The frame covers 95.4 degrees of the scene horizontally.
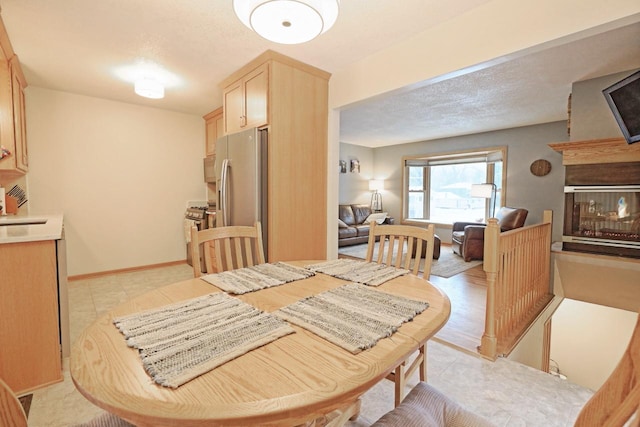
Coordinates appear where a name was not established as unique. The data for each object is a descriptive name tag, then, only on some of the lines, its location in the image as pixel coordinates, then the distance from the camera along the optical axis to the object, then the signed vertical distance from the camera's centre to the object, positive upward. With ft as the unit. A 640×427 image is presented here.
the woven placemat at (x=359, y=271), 4.44 -1.22
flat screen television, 8.06 +2.74
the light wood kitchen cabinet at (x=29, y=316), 5.45 -2.34
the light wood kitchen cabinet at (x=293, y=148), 8.78 +1.59
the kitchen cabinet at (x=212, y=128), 14.17 +3.46
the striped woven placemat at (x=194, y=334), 2.22 -1.28
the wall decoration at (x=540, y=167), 16.63 +1.82
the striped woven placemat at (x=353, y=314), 2.72 -1.28
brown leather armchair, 15.16 -1.79
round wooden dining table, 1.84 -1.33
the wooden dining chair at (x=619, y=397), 1.40 -1.00
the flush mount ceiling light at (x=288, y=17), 4.25 +2.76
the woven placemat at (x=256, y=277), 4.06 -1.23
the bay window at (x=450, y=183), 19.47 +1.14
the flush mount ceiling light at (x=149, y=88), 10.01 +3.76
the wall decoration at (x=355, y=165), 24.36 +2.72
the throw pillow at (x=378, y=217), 23.15 -1.55
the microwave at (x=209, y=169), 14.78 +1.45
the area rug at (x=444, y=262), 14.23 -3.51
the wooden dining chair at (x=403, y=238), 5.15 -0.80
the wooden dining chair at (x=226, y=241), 4.91 -0.83
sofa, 19.84 -1.85
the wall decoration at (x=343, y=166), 23.43 +2.54
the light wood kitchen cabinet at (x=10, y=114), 8.54 +2.49
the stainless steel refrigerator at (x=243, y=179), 8.75 +0.55
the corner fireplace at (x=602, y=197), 9.74 +0.08
